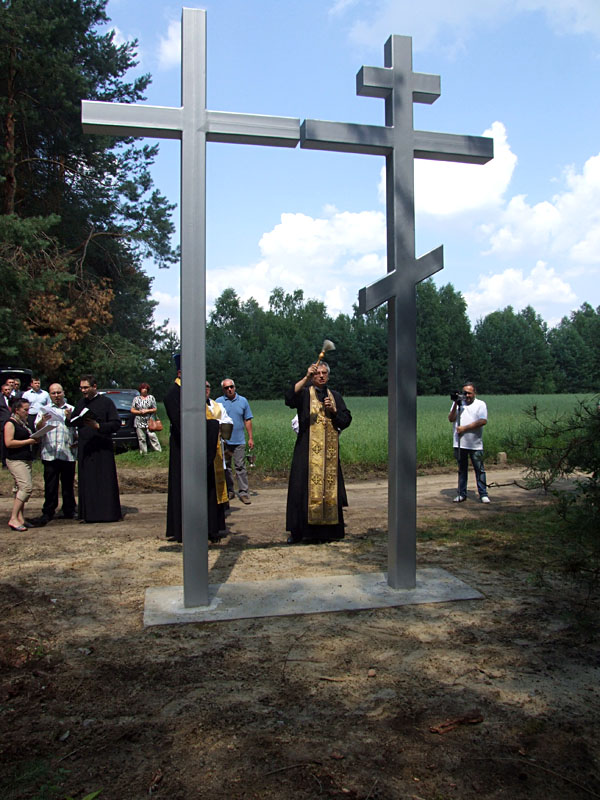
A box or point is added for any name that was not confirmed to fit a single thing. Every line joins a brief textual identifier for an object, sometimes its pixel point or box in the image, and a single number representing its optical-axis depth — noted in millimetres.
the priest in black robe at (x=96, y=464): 9414
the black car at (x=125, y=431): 17984
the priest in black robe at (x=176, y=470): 7250
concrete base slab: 5102
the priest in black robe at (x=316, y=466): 7734
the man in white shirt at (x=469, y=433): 10742
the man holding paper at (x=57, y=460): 9617
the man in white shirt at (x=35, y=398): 13445
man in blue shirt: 11047
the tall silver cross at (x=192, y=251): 5133
